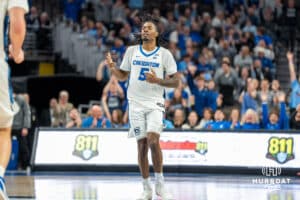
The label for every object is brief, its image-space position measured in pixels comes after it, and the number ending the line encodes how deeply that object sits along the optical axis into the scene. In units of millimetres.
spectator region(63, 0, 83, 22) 33125
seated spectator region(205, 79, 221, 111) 24266
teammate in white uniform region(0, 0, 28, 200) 8500
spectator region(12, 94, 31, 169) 22750
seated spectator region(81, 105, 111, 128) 21859
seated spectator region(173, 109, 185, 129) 21625
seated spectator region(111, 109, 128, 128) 22353
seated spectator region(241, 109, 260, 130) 21047
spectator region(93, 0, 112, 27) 32844
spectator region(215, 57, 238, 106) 25500
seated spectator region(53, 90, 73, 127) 24286
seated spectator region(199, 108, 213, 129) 21766
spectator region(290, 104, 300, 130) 20039
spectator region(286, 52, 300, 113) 21784
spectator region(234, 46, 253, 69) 26989
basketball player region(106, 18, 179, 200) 13633
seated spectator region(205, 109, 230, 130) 21234
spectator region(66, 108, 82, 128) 22319
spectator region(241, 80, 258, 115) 23047
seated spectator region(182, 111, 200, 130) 21672
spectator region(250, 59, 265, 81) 26188
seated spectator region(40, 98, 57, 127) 24688
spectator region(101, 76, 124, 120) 23641
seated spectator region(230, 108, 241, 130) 21203
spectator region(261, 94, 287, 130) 20891
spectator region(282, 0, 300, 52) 30422
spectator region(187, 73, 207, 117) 24400
